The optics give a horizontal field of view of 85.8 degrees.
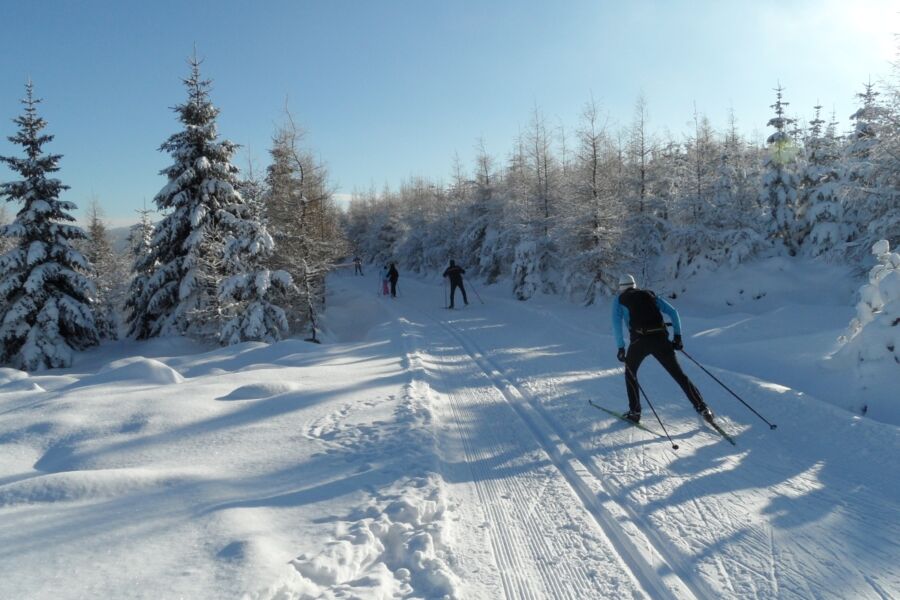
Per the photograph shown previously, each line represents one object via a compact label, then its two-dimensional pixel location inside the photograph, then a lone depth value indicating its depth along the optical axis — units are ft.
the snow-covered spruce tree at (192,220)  55.47
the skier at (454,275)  67.56
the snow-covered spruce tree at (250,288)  49.75
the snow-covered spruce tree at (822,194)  69.02
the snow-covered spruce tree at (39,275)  54.39
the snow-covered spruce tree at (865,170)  41.75
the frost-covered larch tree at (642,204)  71.46
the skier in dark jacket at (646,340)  19.99
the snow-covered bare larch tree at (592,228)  64.64
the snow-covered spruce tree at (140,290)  60.54
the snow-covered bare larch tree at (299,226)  57.72
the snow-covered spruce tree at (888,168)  40.06
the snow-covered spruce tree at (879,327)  23.89
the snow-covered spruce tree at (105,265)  103.18
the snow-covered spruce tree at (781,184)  76.95
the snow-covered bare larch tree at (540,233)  79.30
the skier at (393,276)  89.50
